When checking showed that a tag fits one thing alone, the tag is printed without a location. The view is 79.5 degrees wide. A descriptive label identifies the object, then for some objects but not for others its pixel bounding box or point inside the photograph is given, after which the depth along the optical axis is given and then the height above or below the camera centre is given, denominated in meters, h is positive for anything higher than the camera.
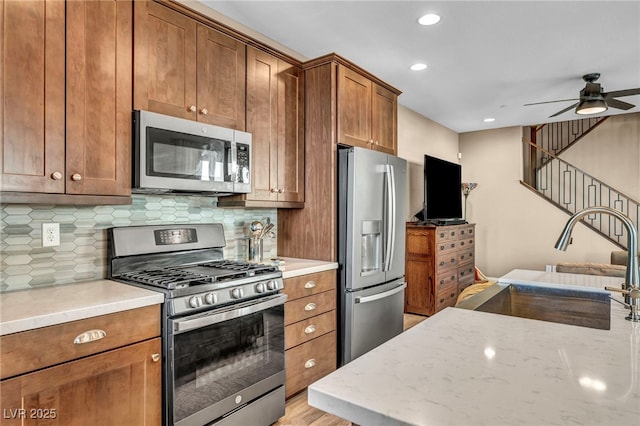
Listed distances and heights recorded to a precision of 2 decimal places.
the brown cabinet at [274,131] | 2.68 +0.63
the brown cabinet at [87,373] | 1.36 -0.62
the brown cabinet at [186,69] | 2.07 +0.87
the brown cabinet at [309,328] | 2.52 -0.78
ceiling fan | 3.86 +1.15
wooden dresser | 4.69 -0.67
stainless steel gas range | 1.81 -0.56
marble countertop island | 0.66 -0.34
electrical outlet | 1.92 -0.09
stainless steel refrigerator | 2.88 -0.25
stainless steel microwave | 2.03 +0.35
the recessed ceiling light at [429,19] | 2.75 +1.43
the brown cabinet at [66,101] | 1.61 +0.53
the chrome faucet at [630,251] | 1.21 -0.12
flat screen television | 4.91 +0.32
